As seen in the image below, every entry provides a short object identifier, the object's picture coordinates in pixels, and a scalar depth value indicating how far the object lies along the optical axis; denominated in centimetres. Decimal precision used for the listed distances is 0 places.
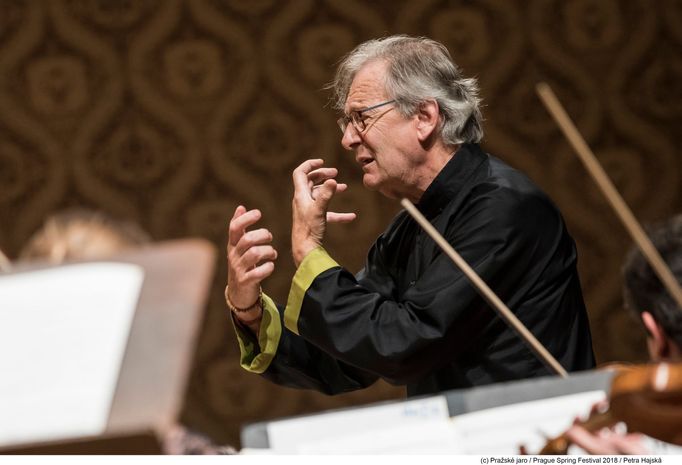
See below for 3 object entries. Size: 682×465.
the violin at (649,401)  507
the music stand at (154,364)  509
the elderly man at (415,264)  566
